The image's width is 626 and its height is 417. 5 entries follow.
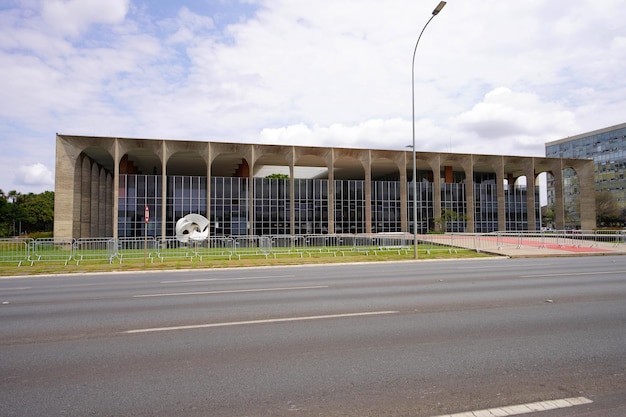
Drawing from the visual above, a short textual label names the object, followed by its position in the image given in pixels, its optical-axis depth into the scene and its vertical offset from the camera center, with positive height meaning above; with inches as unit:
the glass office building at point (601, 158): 3907.5 +569.8
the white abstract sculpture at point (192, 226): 1267.2 -2.8
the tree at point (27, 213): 3048.7 +115.6
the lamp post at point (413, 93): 903.4 +279.8
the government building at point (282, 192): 1834.4 +151.7
